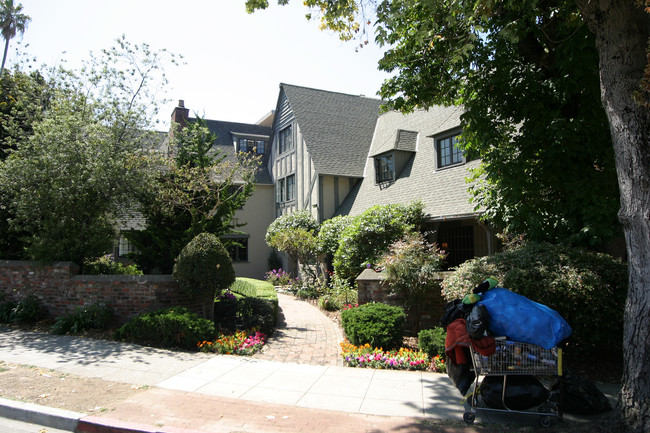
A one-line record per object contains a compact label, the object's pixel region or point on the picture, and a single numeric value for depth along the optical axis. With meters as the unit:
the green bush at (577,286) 5.80
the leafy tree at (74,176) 9.15
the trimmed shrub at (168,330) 7.62
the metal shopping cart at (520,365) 4.31
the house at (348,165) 13.71
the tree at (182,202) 10.12
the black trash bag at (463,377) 4.61
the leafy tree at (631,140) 4.18
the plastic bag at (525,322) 4.22
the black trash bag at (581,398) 4.58
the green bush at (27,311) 9.19
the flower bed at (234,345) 7.55
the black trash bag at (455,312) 4.59
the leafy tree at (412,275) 8.32
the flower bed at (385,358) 6.65
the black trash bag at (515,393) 4.38
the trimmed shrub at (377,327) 7.40
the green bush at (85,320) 8.53
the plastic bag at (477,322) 4.20
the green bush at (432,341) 6.65
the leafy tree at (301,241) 16.77
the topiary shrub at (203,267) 8.47
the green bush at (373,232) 12.23
